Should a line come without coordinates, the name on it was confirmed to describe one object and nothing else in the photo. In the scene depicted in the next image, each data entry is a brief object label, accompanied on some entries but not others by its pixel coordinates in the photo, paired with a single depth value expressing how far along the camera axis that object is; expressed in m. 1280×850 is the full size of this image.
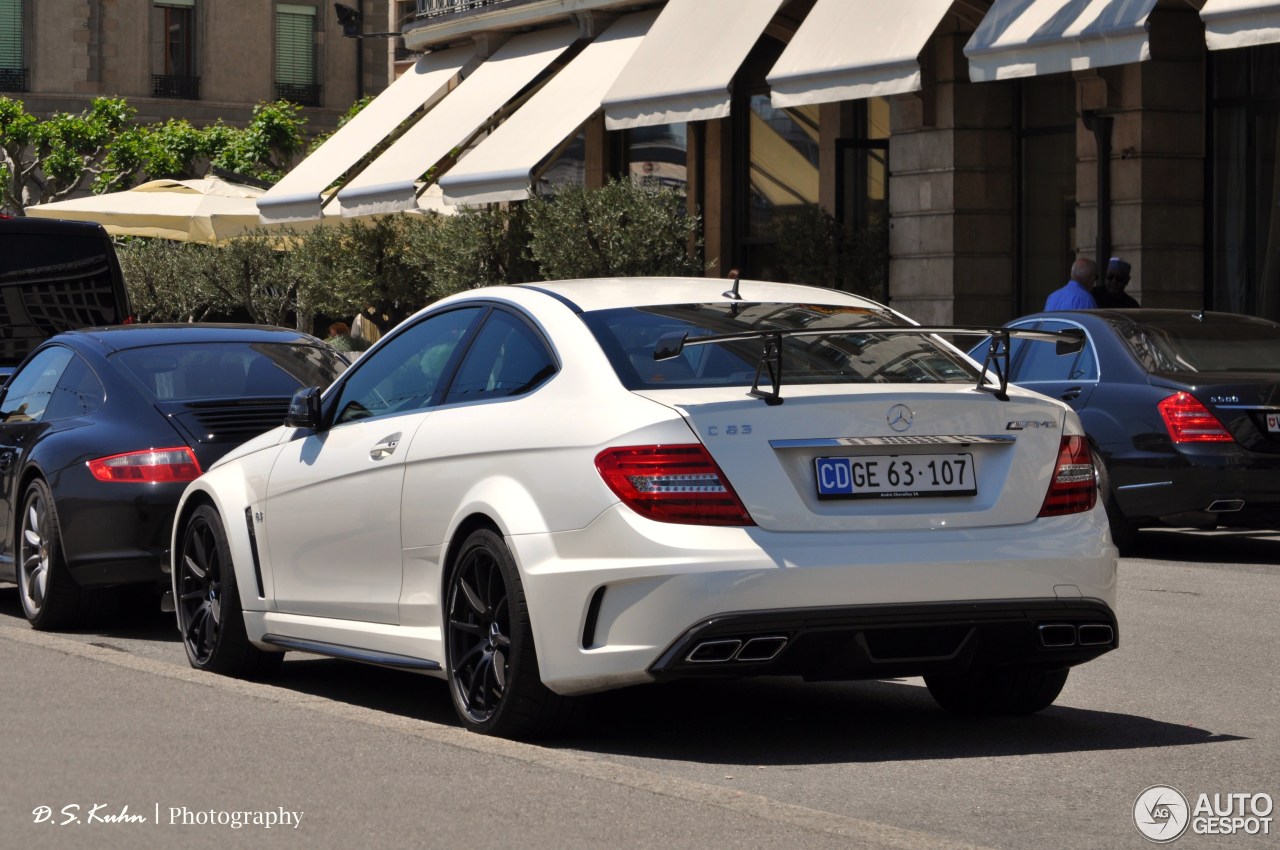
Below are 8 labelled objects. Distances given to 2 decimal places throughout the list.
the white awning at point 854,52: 20.88
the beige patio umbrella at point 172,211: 28.38
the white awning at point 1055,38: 18.62
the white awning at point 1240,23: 16.92
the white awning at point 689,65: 23.66
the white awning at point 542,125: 25.16
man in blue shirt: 18.53
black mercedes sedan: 13.09
